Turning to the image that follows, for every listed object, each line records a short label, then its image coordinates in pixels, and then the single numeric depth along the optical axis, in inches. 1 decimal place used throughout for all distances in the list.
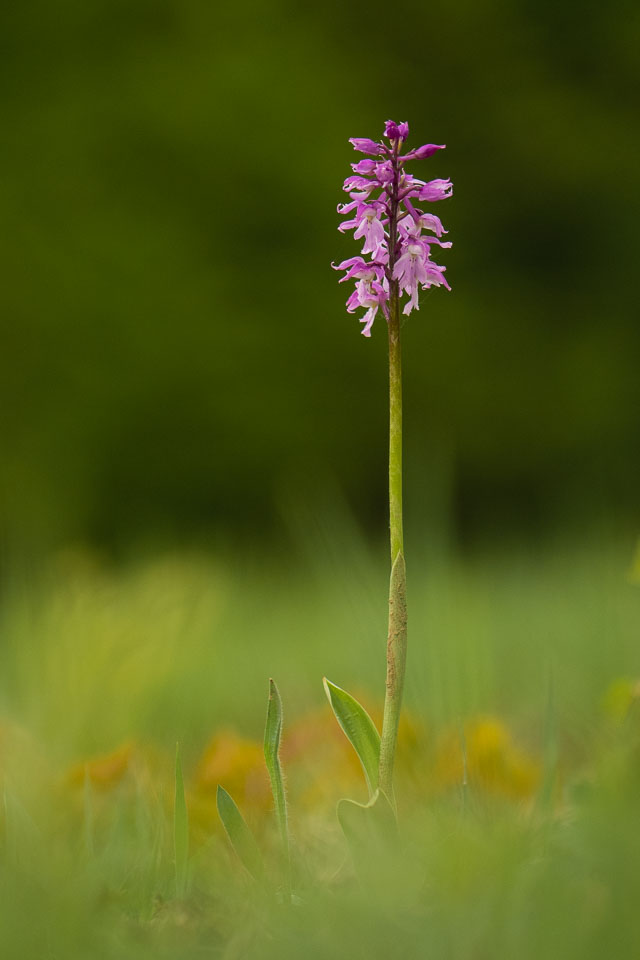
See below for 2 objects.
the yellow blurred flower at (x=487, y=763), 103.0
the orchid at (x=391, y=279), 100.0
